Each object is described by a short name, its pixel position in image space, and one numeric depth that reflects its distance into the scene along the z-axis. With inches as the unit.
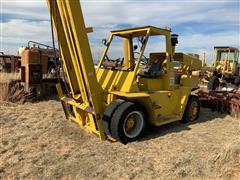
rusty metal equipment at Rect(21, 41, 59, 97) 241.0
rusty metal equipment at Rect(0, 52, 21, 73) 332.4
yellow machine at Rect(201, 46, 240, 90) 403.4
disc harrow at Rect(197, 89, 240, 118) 207.2
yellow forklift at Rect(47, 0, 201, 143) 136.0
